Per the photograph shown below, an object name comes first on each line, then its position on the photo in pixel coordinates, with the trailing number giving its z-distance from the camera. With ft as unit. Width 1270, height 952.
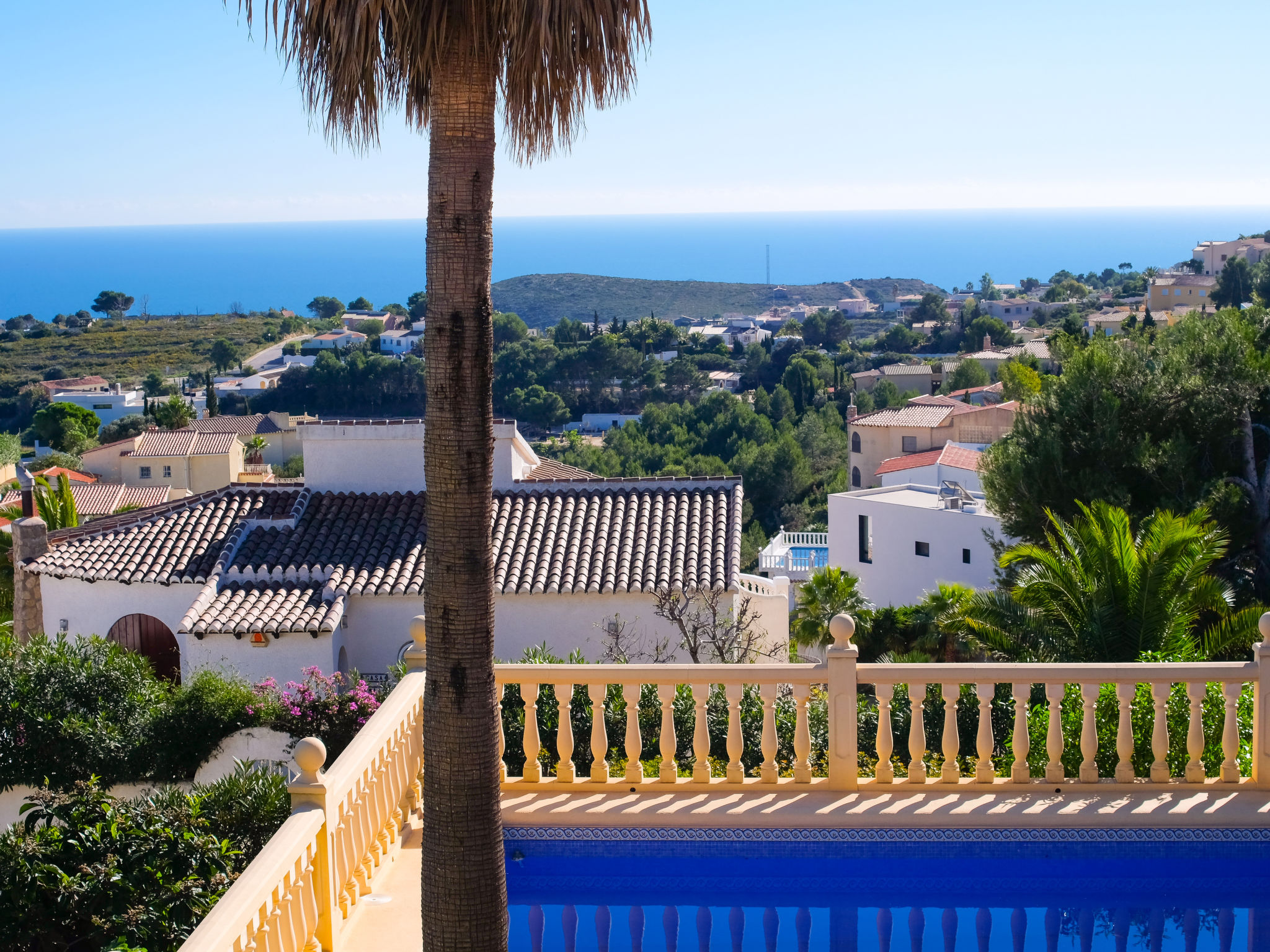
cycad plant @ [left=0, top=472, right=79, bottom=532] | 81.51
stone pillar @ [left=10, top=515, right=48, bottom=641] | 59.06
